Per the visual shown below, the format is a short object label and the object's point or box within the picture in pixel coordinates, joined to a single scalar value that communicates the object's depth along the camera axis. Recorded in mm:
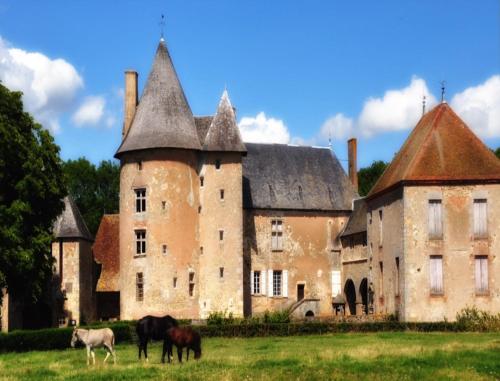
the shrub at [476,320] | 37875
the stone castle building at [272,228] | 42156
